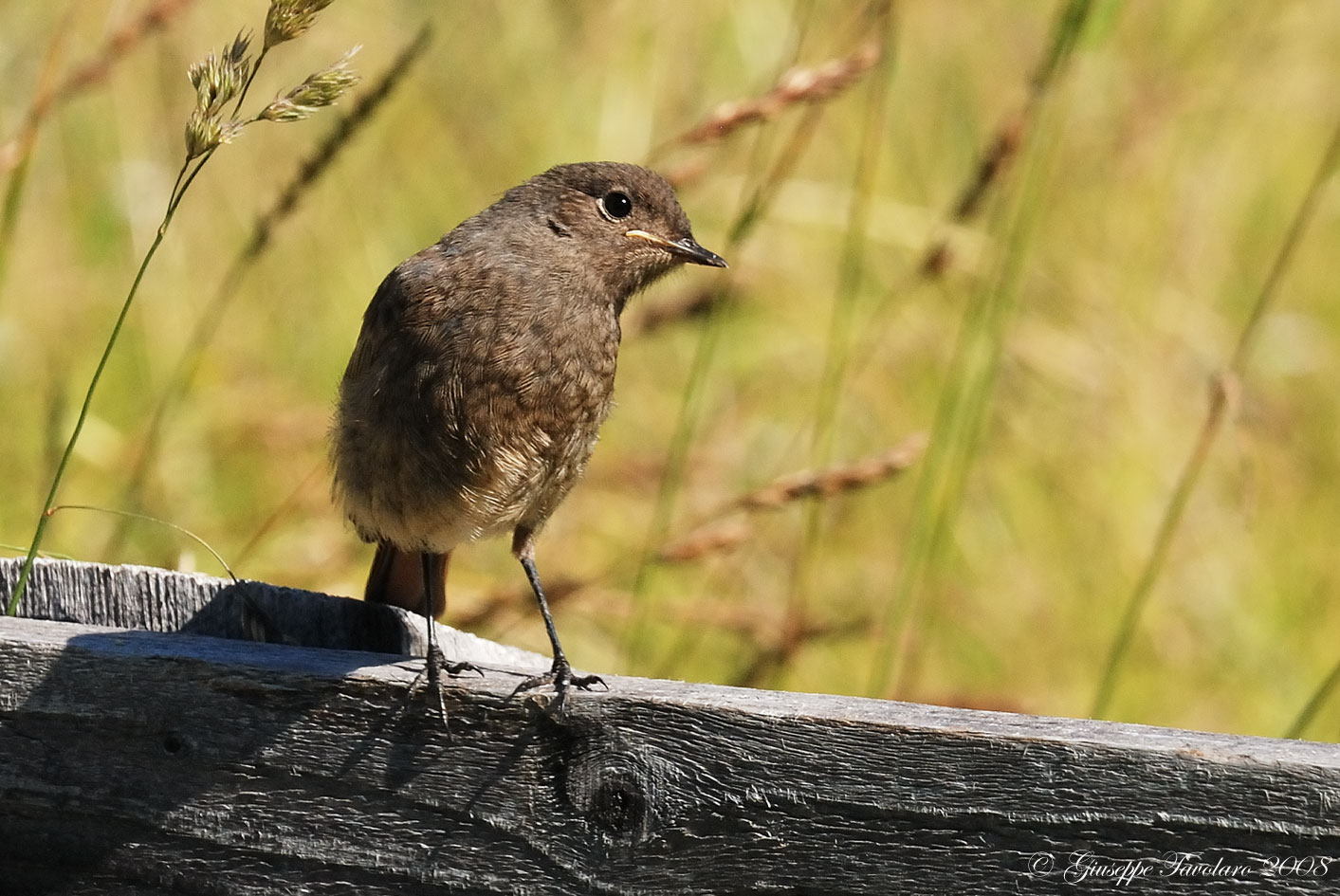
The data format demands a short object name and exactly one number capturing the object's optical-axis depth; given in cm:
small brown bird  527
